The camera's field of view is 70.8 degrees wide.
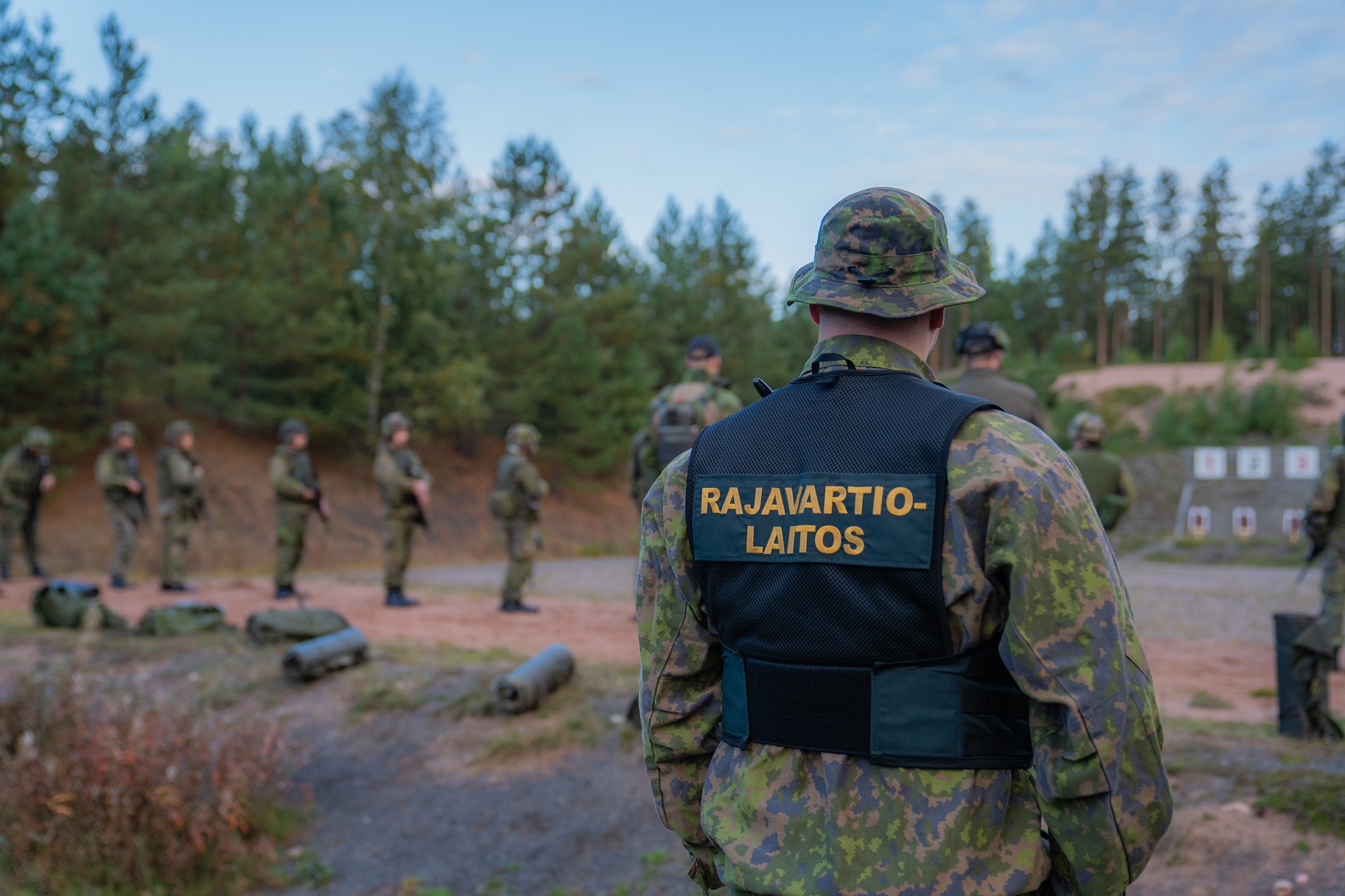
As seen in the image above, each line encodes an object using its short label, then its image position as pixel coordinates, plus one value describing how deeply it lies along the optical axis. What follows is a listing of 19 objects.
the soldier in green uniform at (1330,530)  8.23
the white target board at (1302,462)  26.81
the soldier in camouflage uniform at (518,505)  10.87
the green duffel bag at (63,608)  9.45
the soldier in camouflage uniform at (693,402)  7.61
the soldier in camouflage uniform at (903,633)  1.70
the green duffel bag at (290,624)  8.61
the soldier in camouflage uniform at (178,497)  12.16
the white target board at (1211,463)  28.31
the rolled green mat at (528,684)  6.53
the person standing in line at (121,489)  12.66
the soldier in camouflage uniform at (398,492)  10.91
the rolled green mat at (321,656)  7.45
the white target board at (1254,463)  27.72
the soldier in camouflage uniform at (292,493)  11.51
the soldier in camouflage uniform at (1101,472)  8.12
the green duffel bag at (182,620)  9.23
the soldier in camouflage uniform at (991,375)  5.55
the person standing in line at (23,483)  13.52
